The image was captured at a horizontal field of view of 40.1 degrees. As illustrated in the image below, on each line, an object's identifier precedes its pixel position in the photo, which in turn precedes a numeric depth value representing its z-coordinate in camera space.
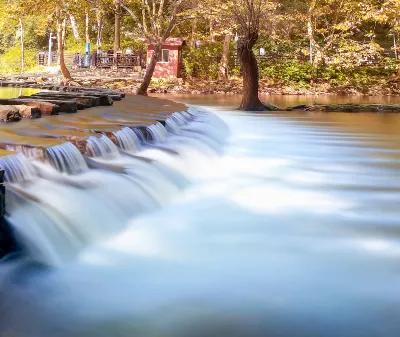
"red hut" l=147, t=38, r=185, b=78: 31.08
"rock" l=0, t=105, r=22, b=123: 7.02
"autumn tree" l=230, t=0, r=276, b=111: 13.89
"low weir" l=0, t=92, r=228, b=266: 3.72
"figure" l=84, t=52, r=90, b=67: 34.94
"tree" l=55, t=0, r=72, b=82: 17.88
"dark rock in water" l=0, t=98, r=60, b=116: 8.16
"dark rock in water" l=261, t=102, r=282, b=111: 15.99
